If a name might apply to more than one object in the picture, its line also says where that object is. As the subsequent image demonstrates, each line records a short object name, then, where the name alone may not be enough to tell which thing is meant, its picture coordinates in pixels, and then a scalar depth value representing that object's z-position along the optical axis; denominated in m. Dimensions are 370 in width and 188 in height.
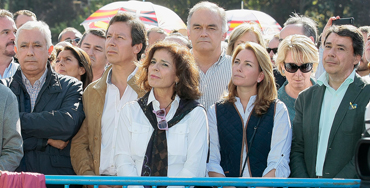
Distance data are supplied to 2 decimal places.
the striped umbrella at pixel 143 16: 18.78
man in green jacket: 6.98
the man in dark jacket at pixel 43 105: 7.48
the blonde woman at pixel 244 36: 11.28
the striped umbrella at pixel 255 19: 20.86
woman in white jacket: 6.86
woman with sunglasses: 8.66
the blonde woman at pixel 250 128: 7.23
